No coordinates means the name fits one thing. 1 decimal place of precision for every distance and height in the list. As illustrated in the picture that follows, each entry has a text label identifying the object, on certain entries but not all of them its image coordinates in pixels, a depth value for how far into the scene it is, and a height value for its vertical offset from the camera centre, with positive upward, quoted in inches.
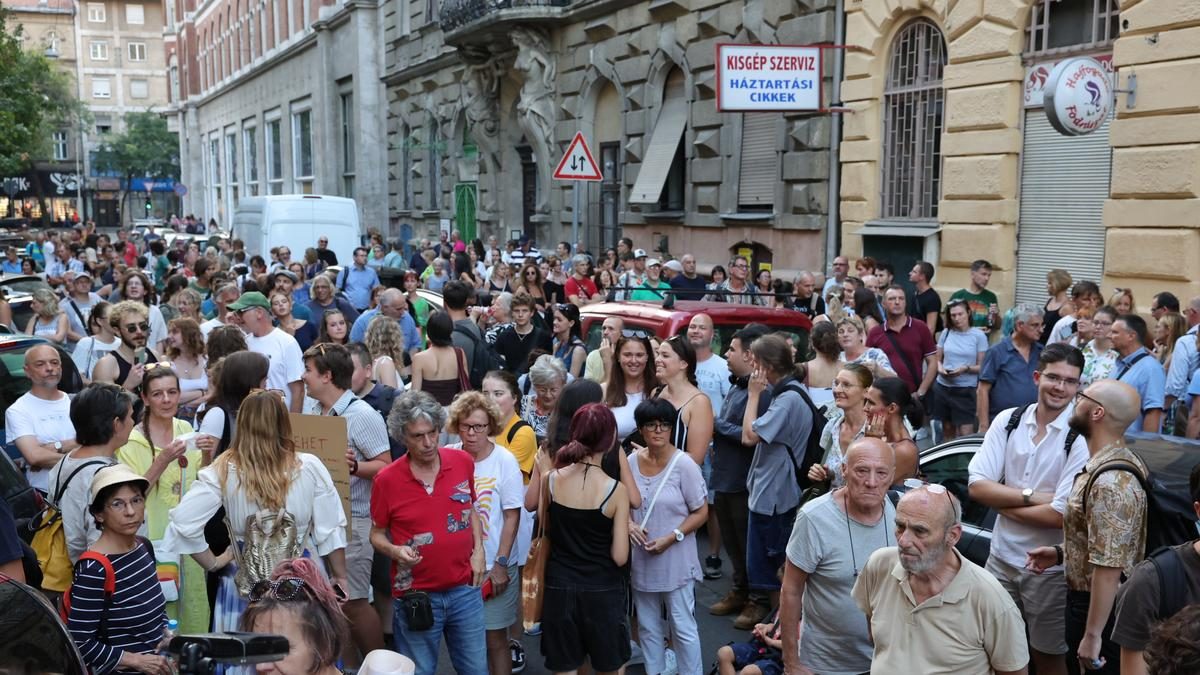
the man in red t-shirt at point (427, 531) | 197.8 -55.5
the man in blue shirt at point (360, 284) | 587.8 -35.2
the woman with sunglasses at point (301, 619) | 118.9 -43.0
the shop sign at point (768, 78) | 571.2 +71.3
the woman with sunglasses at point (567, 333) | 374.9 -39.0
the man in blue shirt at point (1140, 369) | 294.4 -40.0
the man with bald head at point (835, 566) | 172.1 -53.0
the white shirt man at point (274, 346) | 326.0 -38.0
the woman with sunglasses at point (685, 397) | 256.4 -41.8
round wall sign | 436.1 +47.8
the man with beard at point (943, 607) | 144.7 -50.2
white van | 829.2 -5.9
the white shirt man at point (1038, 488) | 187.8 -46.3
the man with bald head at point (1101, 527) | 165.2 -45.5
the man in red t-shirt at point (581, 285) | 550.3 -33.2
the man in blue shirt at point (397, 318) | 392.2 -36.4
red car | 343.3 -32.1
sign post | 518.3 +24.2
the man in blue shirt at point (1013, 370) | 336.5 -45.6
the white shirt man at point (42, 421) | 240.9 -44.7
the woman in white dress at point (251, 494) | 181.8 -45.0
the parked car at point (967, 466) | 183.3 -48.9
